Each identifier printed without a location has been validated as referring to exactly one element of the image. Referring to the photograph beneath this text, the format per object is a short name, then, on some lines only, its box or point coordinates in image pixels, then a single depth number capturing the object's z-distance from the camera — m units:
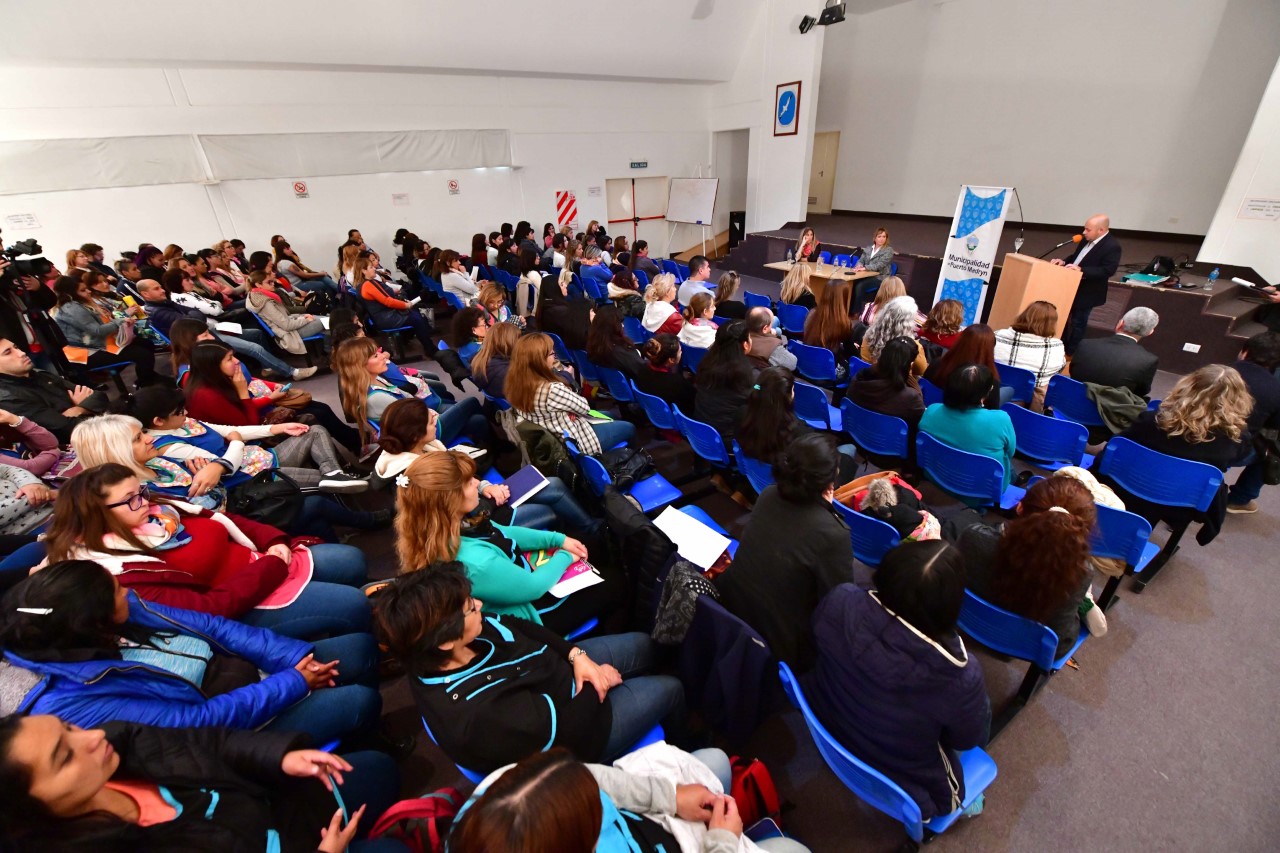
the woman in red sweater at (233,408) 2.90
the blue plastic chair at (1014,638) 1.71
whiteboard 10.92
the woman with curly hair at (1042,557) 1.58
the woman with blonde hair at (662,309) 4.73
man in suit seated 3.10
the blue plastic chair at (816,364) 4.05
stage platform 4.94
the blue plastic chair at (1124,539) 2.02
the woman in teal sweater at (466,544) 1.67
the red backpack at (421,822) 1.23
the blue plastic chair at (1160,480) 2.31
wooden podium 4.83
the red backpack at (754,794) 1.55
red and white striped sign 10.38
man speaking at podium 4.74
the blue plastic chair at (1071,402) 3.21
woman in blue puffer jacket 1.24
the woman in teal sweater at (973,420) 2.45
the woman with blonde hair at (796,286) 5.75
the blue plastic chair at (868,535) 2.13
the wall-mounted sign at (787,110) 9.21
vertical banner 5.39
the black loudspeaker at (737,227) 12.10
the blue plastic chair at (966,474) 2.48
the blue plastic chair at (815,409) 3.37
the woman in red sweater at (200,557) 1.60
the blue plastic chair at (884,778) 1.31
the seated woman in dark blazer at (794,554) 1.62
